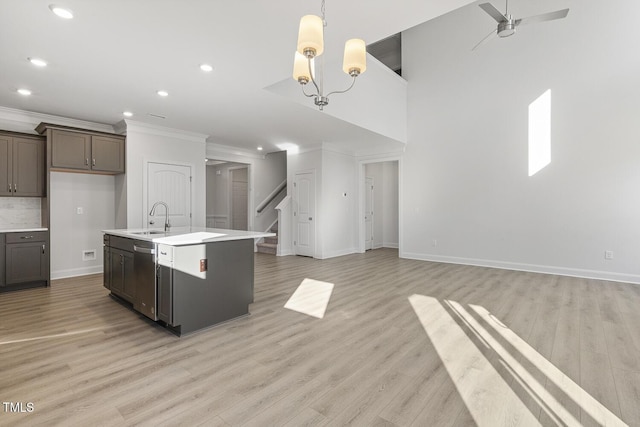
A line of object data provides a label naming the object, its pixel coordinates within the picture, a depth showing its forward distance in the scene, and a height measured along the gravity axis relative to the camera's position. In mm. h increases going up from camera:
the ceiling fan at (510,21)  3521 +2205
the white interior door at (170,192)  5590 +357
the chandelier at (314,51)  2021 +1143
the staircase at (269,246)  7998 -909
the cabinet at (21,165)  4480 +675
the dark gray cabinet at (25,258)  4320 -679
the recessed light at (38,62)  3144 +1529
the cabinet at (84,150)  4691 +966
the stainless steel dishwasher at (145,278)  3047 -680
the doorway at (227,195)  9750 +506
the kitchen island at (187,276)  2859 -646
